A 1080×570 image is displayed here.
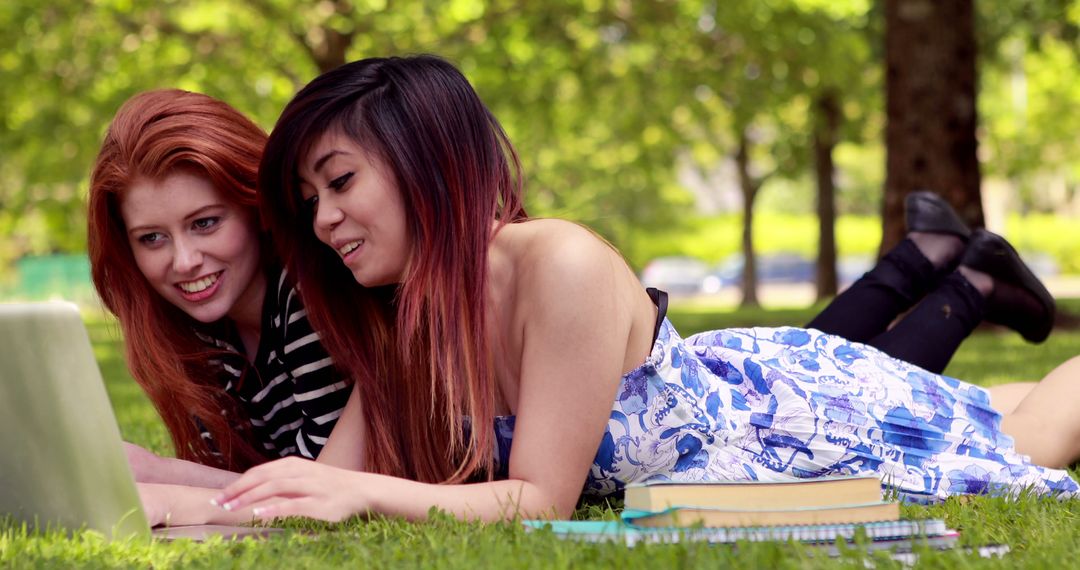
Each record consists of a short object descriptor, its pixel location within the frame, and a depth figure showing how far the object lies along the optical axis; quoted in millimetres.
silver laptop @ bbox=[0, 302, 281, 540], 2199
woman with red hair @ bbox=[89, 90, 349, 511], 3350
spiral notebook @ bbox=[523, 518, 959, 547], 2393
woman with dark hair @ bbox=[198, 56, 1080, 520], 2777
